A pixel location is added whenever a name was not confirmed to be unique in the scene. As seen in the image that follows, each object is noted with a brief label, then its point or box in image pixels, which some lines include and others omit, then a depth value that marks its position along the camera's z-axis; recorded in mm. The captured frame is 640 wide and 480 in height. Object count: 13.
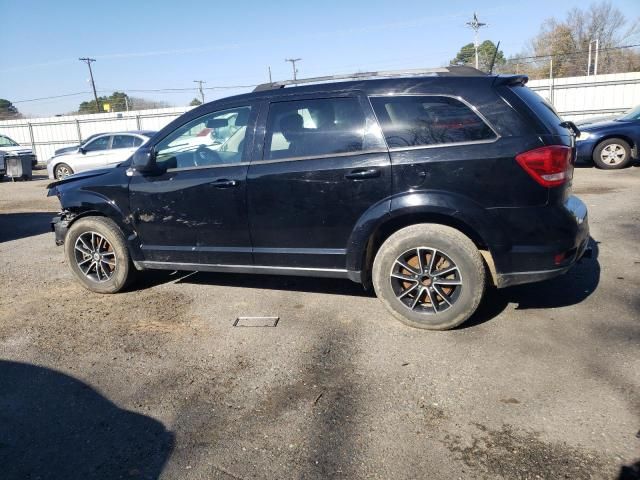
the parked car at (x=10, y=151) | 18000
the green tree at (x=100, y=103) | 63012
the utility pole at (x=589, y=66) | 33688
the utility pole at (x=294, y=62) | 68569
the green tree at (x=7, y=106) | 71775
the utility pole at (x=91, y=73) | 60472
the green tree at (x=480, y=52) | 43250
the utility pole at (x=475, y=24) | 44469
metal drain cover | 4219
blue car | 11367
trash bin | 17656
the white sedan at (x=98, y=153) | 14578
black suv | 3590
